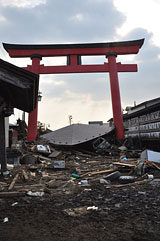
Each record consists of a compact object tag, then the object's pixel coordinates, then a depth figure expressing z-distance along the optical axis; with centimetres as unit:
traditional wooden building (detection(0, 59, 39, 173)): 388
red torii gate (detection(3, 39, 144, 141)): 1384
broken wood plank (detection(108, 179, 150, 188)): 437
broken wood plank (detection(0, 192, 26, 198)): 349
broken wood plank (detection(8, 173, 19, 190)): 419
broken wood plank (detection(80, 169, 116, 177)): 576
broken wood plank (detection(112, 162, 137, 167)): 626
